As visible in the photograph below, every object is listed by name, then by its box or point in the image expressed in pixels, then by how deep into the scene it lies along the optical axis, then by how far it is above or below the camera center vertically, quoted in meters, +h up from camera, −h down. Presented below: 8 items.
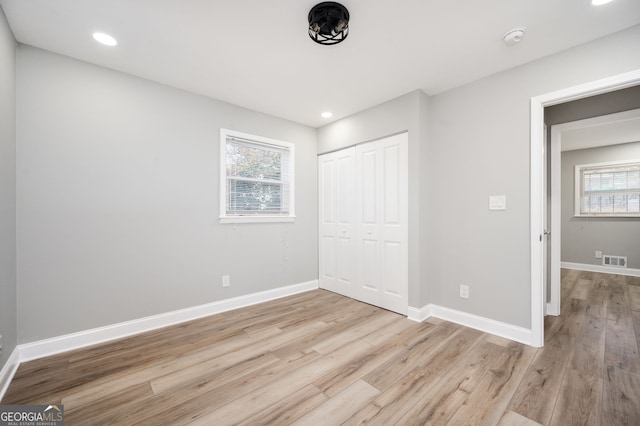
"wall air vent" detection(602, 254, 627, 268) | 5.03 -0.93
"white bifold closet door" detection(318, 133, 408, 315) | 3.15 -0.13
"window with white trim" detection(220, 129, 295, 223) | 3.30 +0.46
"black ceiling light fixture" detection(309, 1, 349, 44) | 1.75 +1.31
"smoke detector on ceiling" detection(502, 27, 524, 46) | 1.99 +1.37
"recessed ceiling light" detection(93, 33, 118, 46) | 2.06 +1.38
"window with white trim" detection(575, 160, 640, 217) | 5.07 +0.49
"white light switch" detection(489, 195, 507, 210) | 2.57 +0.11
